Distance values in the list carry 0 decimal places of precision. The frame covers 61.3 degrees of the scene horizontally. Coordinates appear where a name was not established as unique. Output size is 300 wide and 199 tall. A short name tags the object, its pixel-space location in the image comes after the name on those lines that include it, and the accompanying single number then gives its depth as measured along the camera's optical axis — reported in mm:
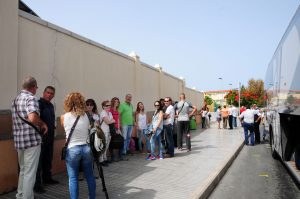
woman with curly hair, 3452
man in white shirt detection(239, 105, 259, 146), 9996
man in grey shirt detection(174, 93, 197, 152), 8071
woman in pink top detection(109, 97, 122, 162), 6672
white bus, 4460
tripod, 3801
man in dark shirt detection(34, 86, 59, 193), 4549
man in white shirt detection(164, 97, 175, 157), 7198
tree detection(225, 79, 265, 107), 47025
